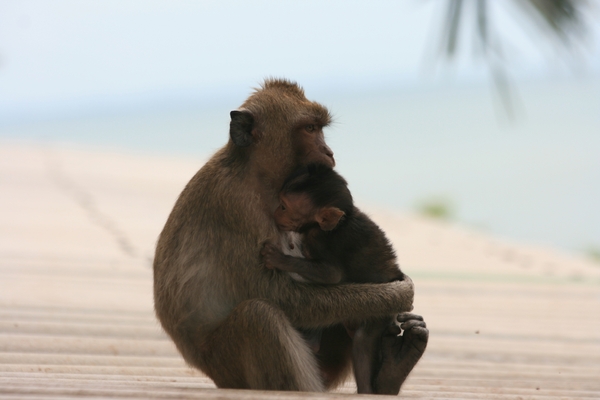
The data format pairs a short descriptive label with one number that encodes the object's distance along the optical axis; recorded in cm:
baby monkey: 799
